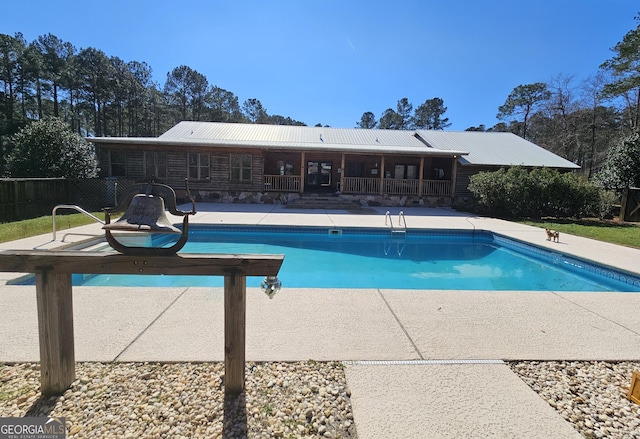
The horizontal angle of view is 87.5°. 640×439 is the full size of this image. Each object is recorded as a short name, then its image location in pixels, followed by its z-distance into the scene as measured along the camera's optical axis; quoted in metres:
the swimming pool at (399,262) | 7.00
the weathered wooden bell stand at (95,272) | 2.20
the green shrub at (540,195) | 14.27
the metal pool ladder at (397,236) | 10.58
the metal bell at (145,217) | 2.23
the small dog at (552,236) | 9.30
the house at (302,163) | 17.28
